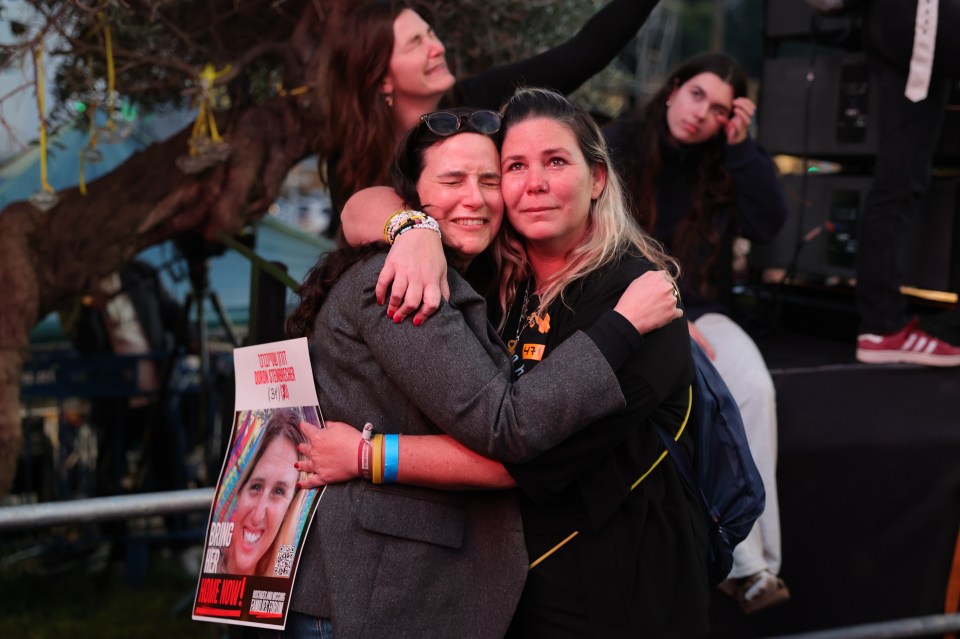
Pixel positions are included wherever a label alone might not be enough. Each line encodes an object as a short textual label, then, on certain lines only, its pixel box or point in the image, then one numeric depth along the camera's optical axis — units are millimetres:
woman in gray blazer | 1730
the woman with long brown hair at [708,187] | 3189
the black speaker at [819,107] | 3922
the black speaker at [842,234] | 3775
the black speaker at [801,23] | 4043
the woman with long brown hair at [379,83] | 2770
